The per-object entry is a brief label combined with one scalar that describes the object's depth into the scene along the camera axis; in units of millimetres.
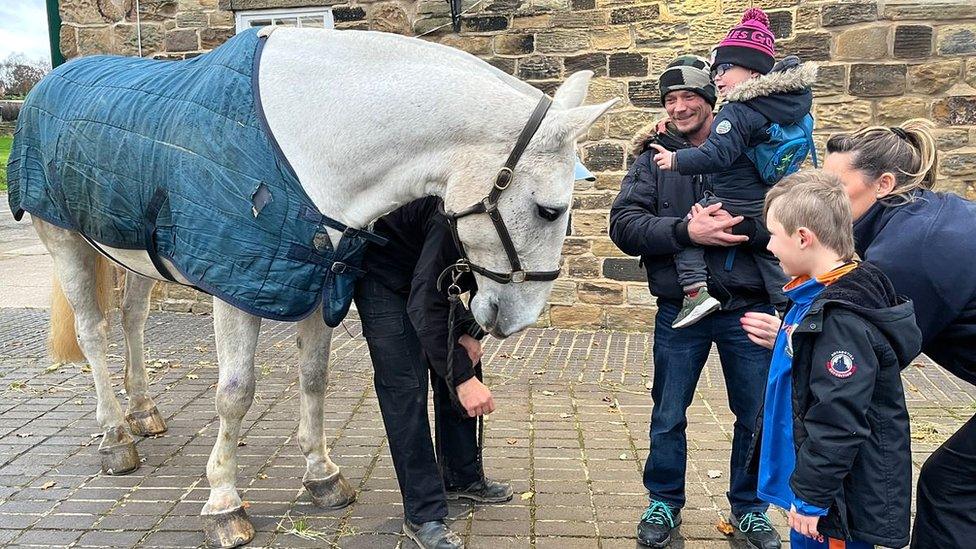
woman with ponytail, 2135
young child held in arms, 2793
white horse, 2393
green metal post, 7543
